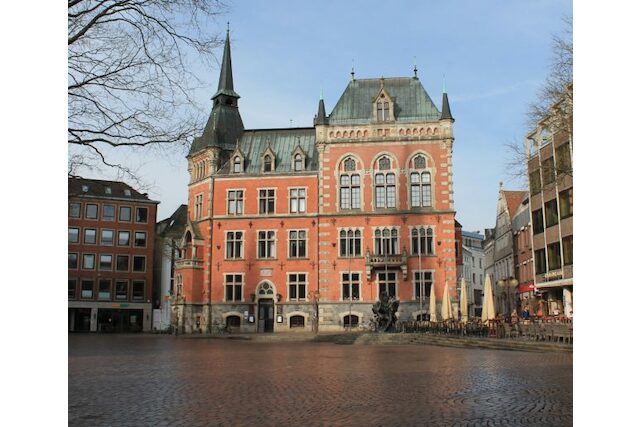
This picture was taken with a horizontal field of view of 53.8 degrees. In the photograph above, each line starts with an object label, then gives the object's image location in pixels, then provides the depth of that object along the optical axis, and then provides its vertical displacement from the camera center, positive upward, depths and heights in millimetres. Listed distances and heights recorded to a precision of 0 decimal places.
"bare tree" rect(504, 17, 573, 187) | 21875 +6359
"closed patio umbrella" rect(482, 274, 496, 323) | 28188 -1231
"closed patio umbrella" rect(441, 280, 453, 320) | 34844 -1574
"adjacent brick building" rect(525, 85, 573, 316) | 34312 +3208
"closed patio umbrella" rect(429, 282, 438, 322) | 36750 -1784
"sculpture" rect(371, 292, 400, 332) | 35219 -1876
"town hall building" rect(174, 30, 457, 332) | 45875 +4322
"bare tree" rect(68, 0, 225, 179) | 11633 +4164
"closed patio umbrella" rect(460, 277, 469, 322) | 32500 -1316
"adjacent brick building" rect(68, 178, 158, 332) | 61969 +2354
